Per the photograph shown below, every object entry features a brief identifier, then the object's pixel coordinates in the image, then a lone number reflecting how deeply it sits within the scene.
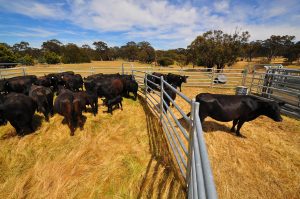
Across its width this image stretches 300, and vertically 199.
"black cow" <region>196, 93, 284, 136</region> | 4.51
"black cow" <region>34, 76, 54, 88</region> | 8.41
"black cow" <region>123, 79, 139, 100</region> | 7.99
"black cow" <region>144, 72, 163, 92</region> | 9.69
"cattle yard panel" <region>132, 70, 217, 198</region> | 0.92
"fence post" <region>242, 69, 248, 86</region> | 10.76
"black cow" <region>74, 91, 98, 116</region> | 5.31
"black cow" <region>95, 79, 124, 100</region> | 6.73
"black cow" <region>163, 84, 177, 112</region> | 6.52
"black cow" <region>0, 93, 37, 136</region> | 4.51
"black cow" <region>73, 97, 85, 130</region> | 4.84
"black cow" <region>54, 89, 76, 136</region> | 4.71
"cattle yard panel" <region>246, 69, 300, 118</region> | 6.48
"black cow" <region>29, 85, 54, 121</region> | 5.48
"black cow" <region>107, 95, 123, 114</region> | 6.27
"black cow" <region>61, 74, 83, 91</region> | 8.89
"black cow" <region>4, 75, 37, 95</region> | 8.13
